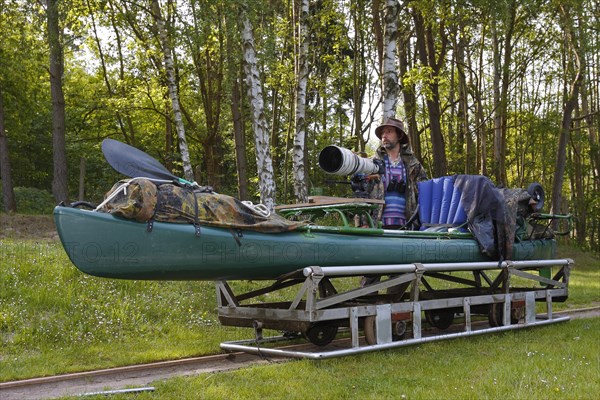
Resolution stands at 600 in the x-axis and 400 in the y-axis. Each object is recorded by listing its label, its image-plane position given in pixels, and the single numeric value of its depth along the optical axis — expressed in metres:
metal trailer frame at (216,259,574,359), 6.47
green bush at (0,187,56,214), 24.67
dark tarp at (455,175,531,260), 8.64
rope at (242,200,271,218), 6.50
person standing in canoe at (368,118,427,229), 8.98
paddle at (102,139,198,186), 6.03
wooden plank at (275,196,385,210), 7.30
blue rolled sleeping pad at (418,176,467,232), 8.93
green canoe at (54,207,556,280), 5.64
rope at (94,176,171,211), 5.79
